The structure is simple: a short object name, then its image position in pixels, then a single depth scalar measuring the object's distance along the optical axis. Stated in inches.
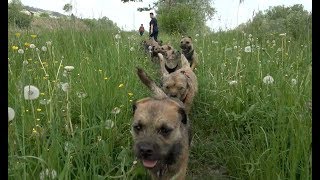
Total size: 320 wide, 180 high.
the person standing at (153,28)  501.6
